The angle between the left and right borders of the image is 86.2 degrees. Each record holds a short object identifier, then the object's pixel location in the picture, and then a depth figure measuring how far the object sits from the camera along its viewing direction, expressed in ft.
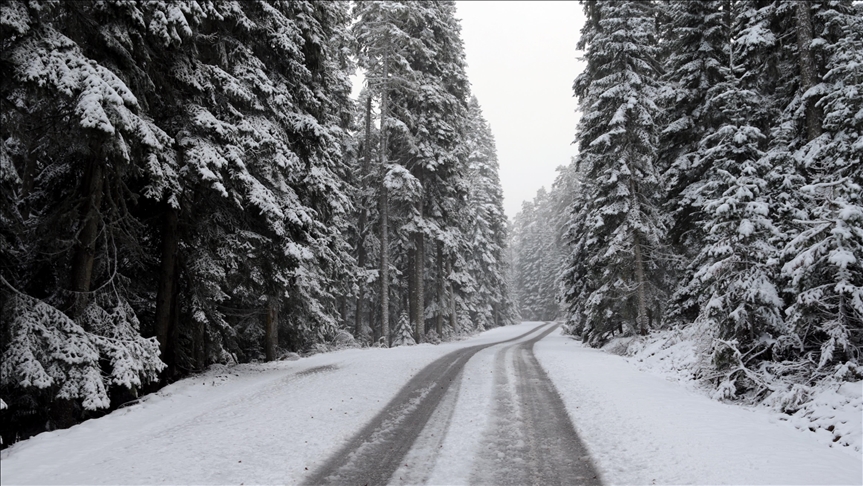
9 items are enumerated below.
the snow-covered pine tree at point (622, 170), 63.26
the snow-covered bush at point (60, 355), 21.44
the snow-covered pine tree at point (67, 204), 21.50
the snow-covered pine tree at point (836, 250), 29.04
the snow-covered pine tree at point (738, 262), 35.53
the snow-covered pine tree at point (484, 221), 142.92
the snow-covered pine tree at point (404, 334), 86.94
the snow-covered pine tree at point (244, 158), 35.99
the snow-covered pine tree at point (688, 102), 56.75
